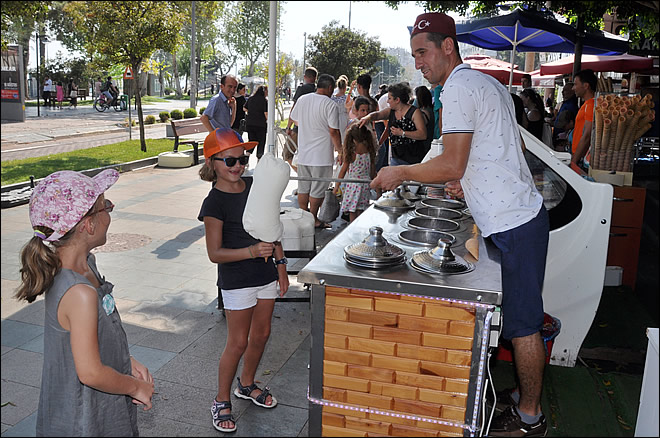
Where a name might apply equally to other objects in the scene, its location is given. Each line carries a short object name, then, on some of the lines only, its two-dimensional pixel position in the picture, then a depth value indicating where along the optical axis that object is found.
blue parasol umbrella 9.05
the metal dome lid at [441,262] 2.76
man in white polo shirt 2.91
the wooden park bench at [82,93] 22.94
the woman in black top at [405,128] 7.03
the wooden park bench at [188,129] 14.51
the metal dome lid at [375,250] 2.82
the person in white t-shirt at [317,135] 7.75
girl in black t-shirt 3.29
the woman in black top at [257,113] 11.86
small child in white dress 7.51
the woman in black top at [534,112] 9.45
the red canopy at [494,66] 16.56
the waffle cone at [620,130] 5.32
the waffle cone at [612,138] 5.36
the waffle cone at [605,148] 5.42
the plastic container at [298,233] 5.52
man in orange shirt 6.13
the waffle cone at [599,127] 5.45
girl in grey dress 2.08
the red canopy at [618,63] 12.57
